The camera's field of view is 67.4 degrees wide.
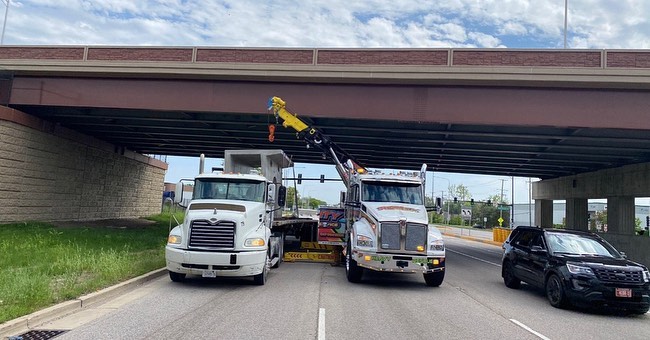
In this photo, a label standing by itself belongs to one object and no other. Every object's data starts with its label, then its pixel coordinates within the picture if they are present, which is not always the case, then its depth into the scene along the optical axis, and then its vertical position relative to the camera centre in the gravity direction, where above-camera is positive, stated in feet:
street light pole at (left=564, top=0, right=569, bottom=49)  63.90 +28.60
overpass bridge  55.11 +13.93
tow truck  39.81 -1.04
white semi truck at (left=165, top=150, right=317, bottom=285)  35.78 -1.82
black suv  32.68 -3.01
